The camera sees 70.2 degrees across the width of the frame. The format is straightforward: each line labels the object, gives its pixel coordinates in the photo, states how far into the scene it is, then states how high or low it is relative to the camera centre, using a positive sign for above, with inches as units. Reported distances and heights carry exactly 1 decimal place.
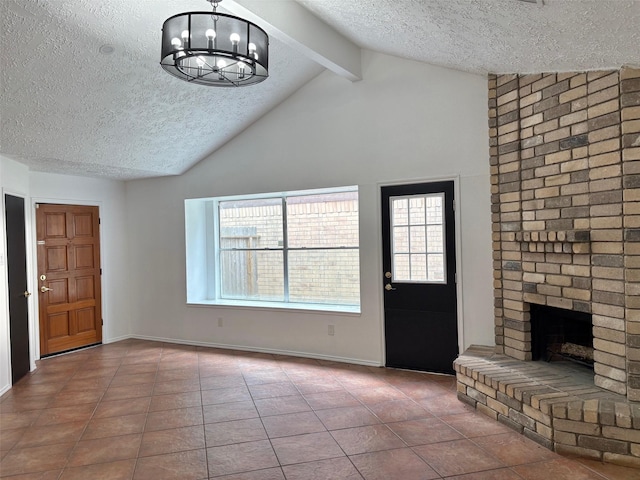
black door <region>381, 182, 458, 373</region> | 170.4 -16.1
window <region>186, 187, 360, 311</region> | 211.5 -5.8
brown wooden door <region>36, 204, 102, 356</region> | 216.8 -16.7
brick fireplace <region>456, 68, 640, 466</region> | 108.8 +1.3
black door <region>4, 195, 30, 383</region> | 175.9 -16.9
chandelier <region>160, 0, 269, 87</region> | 95.2 +42.4
